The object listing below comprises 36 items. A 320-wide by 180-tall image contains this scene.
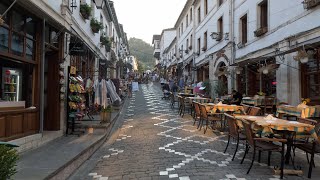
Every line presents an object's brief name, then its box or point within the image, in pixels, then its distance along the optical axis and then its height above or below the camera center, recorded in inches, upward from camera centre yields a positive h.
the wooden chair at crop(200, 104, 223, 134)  276.9 -32.1
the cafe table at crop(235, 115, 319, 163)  152.3 -26.4
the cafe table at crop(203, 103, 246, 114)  276.0 -21.7
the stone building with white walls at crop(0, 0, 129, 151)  172.7 +37.0
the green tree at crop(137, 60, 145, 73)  1873.5 +203.0
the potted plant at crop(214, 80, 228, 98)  469.7 +6.8
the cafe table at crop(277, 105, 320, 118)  228.5 -22.0
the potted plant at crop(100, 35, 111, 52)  467.5 +111.5
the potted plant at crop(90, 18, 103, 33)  370.9 +114.6
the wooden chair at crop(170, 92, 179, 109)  497.5 -20.6
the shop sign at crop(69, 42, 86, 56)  259.9 +52.0
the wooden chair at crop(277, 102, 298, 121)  230.0 -27.8
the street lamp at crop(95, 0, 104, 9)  348.0 +142.4
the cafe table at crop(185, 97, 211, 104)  401.1 -16.5
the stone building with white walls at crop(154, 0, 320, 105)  260.8 +75.5
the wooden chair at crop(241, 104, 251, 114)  269.1 -21.8
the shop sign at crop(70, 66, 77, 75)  250.2 +24.6
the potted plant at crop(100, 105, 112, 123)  280.9 -31.1
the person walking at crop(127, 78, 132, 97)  737.9 +7.3
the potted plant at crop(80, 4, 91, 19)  308.2 +116.5
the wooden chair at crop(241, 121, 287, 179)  152.0 -38.3
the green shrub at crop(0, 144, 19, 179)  84.7 -27.8
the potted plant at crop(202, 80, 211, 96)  528.8 +7.7
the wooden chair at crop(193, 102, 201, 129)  297.2 -24.5
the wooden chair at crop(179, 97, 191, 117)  410.7 -27.2
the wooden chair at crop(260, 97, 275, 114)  315.4 -18.8
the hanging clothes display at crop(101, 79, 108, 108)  292.5 -4.0
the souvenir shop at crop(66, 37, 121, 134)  245.2 +2.4
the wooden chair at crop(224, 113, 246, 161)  180.2 -31.8
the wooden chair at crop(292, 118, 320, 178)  147.9 -39.9
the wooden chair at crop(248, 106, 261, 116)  244.7 -23.2
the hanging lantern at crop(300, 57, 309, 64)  235.1 +35.0
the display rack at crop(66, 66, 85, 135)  242.5 -10.2
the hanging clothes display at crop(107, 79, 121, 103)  318.7 -1.4
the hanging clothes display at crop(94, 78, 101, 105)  294.2 -6.0
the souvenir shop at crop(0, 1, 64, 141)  163.5 +18.3
